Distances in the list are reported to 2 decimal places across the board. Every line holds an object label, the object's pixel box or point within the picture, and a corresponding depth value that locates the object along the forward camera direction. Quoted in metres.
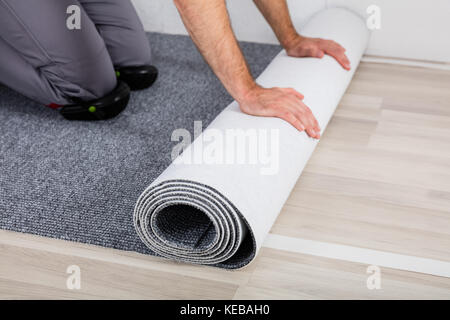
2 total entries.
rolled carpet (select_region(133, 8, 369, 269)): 1.23
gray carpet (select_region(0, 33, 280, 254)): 1.49
